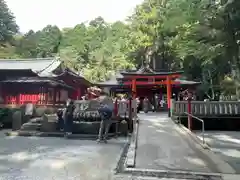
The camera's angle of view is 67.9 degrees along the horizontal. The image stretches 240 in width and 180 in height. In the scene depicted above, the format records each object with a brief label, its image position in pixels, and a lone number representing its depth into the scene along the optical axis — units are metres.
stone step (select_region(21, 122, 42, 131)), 8.95
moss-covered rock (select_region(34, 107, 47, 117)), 11.57
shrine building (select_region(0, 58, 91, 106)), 14.03
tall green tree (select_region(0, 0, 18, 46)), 31.36
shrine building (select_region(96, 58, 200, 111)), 16.23
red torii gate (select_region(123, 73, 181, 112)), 15.75
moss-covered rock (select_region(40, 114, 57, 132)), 8.78
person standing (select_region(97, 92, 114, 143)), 6.84
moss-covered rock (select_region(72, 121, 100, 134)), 8.48
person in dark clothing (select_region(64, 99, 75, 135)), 8.16
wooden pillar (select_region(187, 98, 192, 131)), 10.20
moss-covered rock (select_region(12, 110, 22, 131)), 9.69
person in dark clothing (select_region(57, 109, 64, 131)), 8.65
